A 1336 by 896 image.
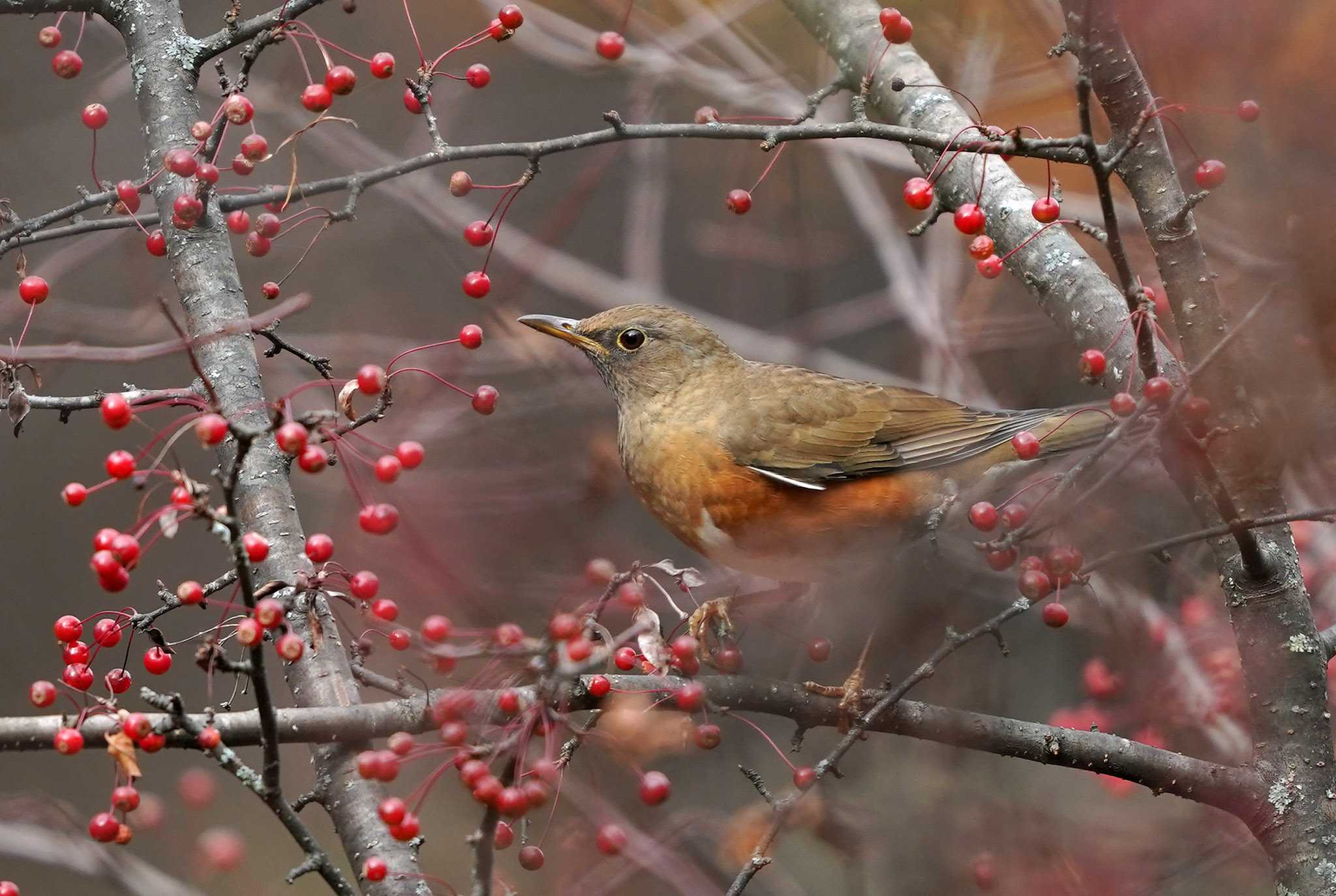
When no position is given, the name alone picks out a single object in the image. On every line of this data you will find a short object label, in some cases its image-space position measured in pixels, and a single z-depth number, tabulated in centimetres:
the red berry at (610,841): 447
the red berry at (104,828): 417
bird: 764
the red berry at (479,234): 565
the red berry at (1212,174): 465
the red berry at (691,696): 455
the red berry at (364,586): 419
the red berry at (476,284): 605
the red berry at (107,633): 459
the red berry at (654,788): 428
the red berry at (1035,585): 491
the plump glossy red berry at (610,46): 632
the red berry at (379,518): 413
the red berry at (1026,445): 565
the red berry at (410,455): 442
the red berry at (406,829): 401
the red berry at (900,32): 555
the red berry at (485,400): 524
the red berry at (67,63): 553
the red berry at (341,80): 511
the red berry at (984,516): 554
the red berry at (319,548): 436
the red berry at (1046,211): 479
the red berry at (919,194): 553
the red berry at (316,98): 514
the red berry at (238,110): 481
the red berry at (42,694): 429
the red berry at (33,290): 524
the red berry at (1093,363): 460
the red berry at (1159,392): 408
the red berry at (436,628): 429
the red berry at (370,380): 422
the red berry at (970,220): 504
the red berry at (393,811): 402
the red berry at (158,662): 458
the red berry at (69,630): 461
